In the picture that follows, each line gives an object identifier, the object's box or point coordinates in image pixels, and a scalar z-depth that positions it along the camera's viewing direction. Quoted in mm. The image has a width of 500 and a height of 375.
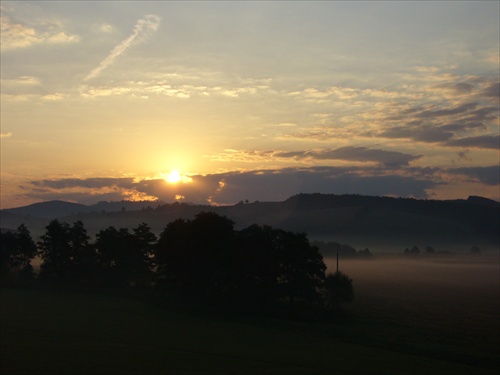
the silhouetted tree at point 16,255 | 106062
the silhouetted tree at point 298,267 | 81125
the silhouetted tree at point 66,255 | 102375
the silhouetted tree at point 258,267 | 78750
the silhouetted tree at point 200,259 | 81188
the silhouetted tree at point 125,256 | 99250
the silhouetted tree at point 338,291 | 83188
